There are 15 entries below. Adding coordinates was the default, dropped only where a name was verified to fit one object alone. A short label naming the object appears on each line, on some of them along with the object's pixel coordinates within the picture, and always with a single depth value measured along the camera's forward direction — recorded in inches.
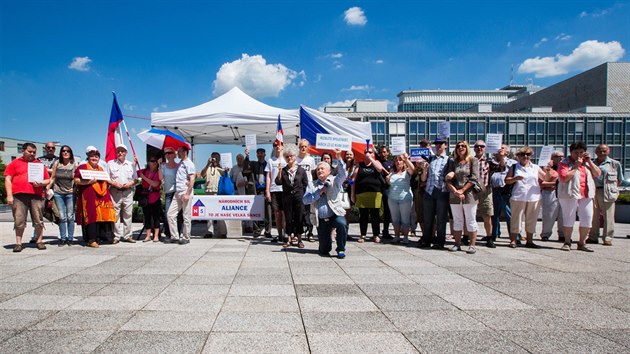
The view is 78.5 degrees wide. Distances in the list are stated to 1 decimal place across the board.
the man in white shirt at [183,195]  309.3
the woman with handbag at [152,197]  323.9
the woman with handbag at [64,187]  281.4
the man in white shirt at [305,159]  302.7
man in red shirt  262.8
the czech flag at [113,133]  329.7
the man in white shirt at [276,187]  311.3
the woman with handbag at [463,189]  260.1
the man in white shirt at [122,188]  309.6
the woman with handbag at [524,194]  289.9
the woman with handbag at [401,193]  301.7
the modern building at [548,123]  2044.8
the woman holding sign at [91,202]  286.0
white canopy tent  373.4
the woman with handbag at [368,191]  307.6
